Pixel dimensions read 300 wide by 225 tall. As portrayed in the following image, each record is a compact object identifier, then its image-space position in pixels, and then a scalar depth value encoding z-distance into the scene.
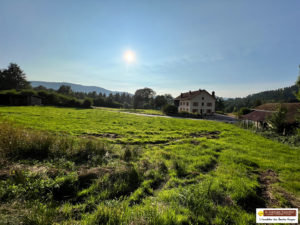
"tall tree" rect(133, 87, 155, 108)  84.81
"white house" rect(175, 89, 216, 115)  45.31
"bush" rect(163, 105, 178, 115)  38.39
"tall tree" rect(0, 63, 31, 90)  62.83
